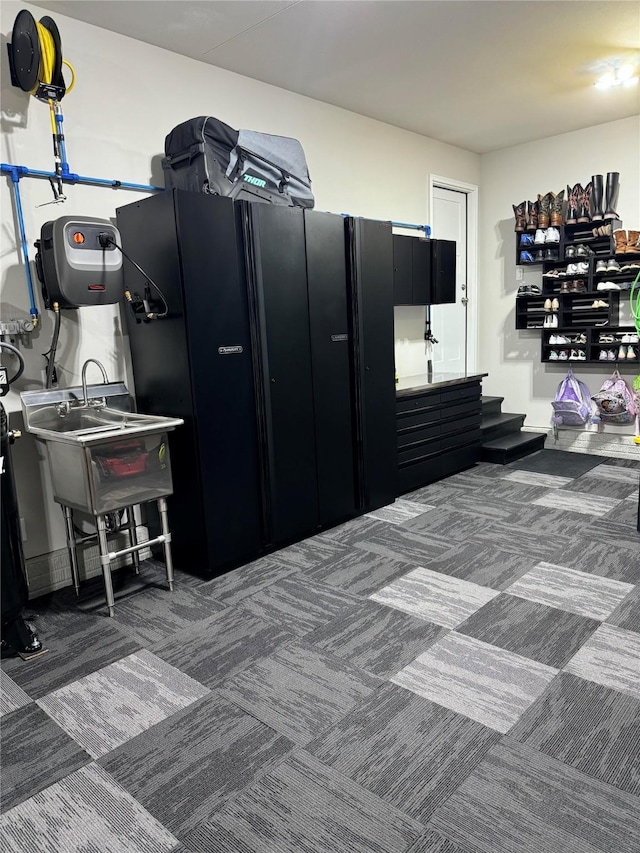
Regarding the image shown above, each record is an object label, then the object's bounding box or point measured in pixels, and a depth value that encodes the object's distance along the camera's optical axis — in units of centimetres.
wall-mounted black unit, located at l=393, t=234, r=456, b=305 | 466
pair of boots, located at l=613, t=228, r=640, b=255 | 491
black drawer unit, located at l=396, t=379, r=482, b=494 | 437
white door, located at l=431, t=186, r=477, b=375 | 562
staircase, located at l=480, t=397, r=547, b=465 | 517
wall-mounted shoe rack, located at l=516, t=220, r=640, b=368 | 508
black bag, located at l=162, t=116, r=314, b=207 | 305
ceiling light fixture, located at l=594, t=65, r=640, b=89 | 384
